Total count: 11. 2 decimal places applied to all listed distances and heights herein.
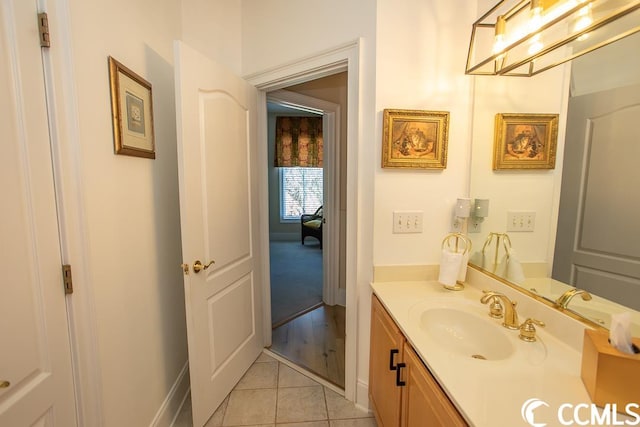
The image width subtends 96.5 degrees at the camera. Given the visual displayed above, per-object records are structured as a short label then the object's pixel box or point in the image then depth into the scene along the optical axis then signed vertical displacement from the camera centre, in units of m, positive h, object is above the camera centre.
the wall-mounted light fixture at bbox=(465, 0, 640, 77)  0.83 +0.54
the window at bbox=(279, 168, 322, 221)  6.52 -0.17
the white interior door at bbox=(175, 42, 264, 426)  1.43 -0.20
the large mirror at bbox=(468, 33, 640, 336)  0.84 -0.03
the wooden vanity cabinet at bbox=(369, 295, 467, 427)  0.85 -0.73
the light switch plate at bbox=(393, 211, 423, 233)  1.56 -0.20
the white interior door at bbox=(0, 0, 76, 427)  0.76 -0.18
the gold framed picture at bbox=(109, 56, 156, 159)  1.16 +0.32
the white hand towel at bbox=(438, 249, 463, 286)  1.39 -0.40
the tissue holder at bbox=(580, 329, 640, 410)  0.66 -0.44
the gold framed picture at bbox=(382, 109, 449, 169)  1.48 +0.24
